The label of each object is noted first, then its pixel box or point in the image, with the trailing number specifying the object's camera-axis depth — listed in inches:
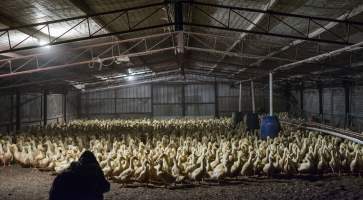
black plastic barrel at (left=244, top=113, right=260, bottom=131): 644.7
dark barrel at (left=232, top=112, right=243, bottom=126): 778.3
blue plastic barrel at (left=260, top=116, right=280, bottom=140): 532.4
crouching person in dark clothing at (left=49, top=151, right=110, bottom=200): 167.9
